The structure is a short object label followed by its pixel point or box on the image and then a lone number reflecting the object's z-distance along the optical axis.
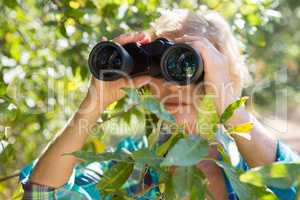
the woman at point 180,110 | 1.20
